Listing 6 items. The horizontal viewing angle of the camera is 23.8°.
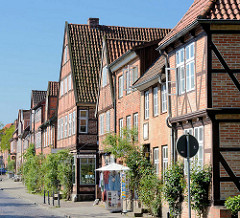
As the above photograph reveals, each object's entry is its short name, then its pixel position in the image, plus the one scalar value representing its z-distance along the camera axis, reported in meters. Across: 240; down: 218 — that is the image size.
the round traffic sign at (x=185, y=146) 12.93
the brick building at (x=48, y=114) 51.96
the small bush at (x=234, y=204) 15.55
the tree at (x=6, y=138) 115.94
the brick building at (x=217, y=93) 16.56
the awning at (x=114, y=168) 24.56
